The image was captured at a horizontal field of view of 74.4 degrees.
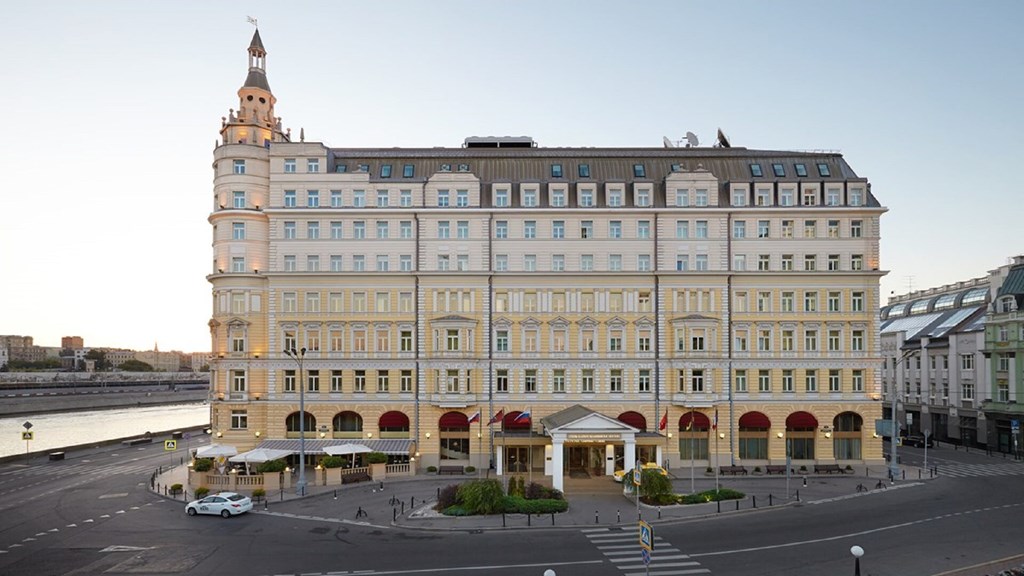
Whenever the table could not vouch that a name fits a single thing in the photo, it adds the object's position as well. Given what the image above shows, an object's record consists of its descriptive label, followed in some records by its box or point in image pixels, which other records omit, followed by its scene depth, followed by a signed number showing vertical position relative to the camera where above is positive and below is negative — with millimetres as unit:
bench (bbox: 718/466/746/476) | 57719 -11857
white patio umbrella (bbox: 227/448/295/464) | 51656 -9345
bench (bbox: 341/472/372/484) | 52969 -11356
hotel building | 61062 +2366
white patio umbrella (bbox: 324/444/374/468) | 55312 -9481
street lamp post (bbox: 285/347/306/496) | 48750 -10706
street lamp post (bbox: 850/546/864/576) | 26938 -9008
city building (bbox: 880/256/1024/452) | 74062 -3719
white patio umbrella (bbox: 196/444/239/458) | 54812 -9543
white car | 42125 -10709
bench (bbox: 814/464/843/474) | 57625 -11665
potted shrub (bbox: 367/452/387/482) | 54906 -10687
